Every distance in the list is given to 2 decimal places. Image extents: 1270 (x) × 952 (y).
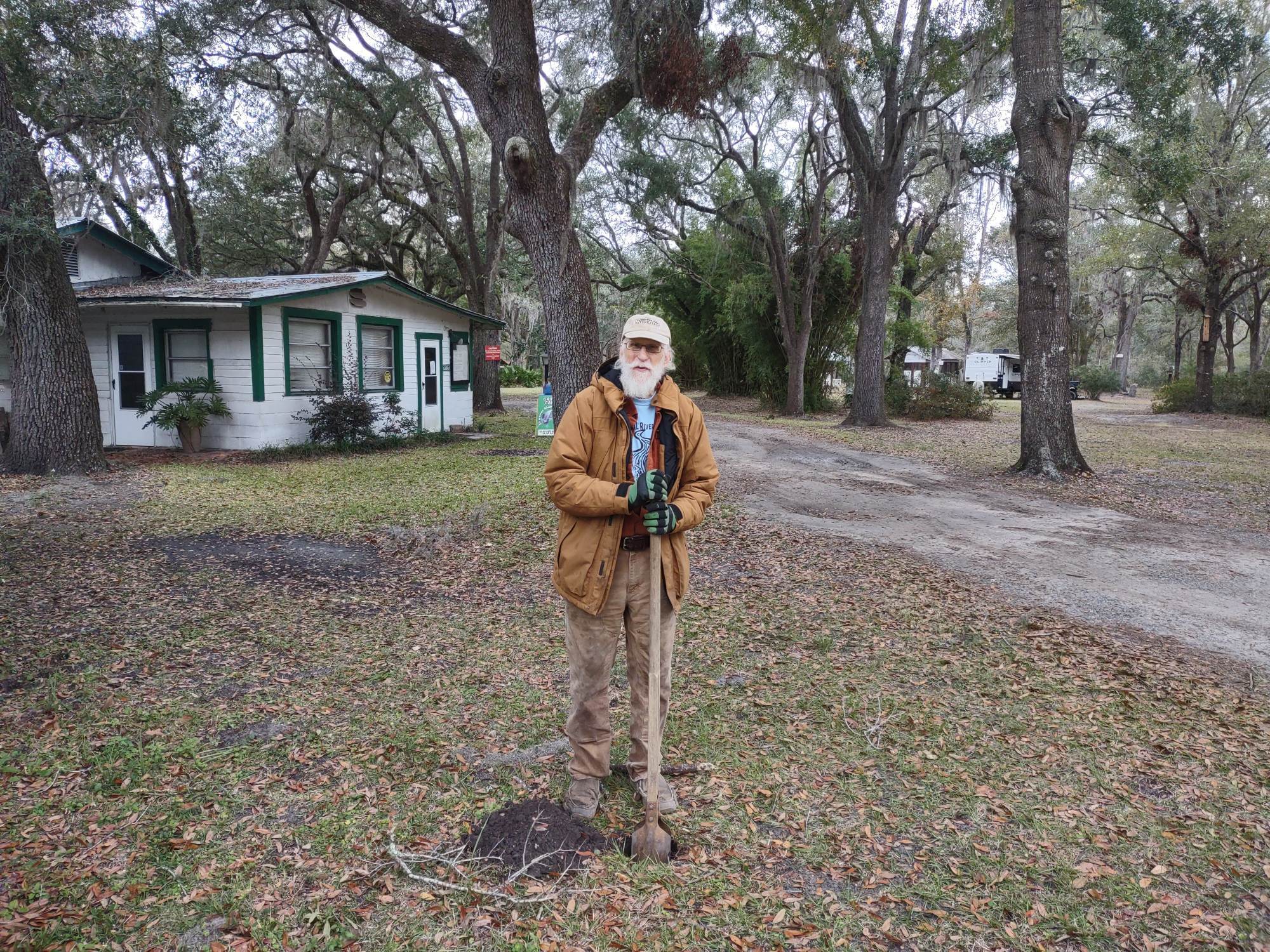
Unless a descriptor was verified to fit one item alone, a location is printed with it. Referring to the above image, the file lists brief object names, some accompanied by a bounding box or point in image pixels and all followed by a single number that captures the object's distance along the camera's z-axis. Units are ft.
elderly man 9.29
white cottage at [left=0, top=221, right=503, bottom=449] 44.27
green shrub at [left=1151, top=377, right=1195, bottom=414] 85.10
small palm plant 43.09
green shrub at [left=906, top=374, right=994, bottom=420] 73.72
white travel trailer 135.54
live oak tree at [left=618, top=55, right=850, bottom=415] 62.08
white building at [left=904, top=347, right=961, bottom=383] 155.75
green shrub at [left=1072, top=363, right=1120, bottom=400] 124.06
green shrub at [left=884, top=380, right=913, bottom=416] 75.10
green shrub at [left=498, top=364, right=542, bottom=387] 150.41
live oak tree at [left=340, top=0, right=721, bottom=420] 25.20
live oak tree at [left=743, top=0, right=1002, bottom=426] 41.27
